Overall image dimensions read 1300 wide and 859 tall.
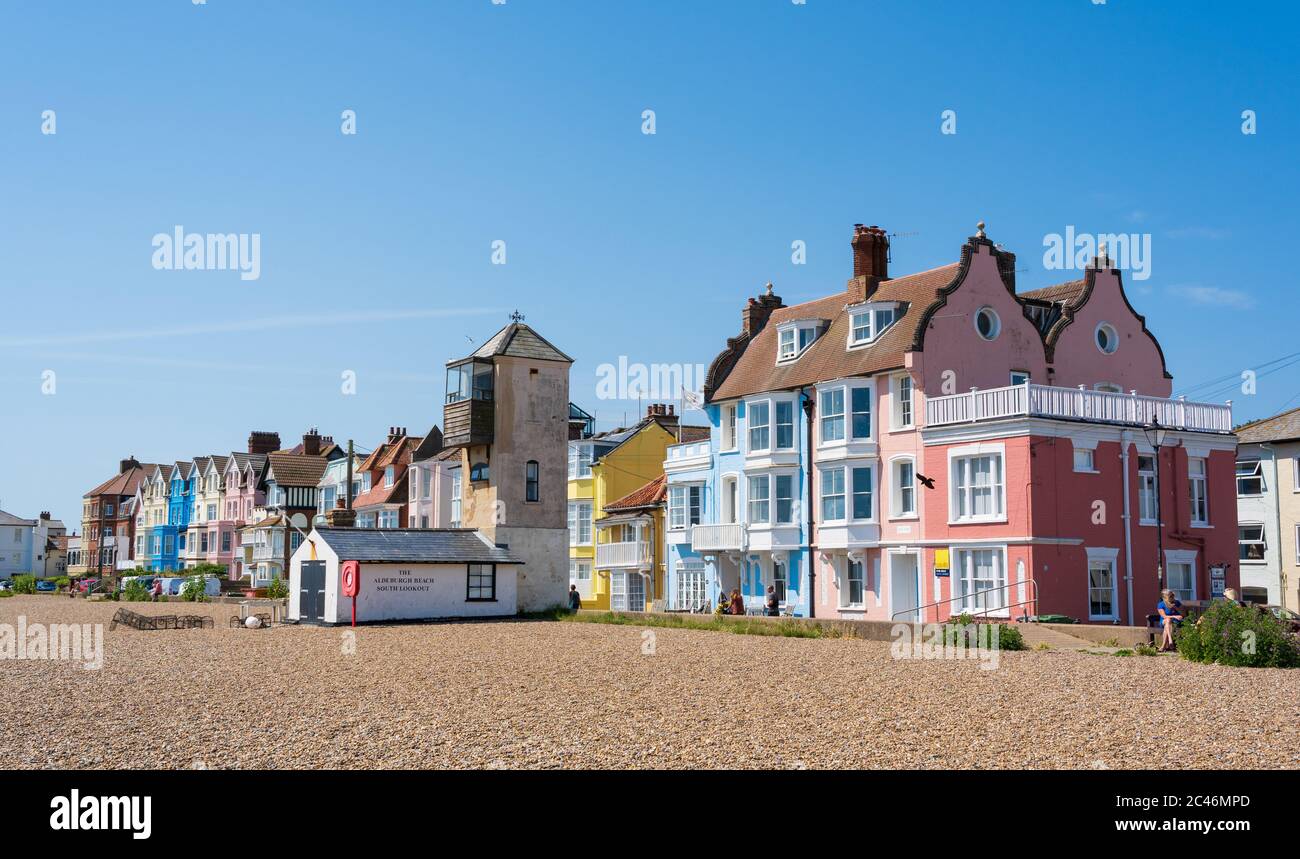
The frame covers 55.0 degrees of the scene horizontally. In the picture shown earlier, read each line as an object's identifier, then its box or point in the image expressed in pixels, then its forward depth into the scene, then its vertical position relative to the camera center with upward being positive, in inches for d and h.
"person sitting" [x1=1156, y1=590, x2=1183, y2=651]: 1015.6 -60.8
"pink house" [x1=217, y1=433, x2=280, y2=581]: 3821.4 +150.4
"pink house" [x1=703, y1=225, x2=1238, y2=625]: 1346.0 +103.7
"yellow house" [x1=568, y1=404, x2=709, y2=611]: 2362.2 +117.4
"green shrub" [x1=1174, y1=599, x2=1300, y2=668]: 889.5 -71.4
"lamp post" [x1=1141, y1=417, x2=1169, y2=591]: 1321.4 +106.9
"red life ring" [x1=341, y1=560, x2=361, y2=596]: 1512.1 -42.7
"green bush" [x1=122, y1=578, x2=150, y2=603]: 2787.9 -112.9
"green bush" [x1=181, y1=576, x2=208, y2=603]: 2728.8 -106.6
